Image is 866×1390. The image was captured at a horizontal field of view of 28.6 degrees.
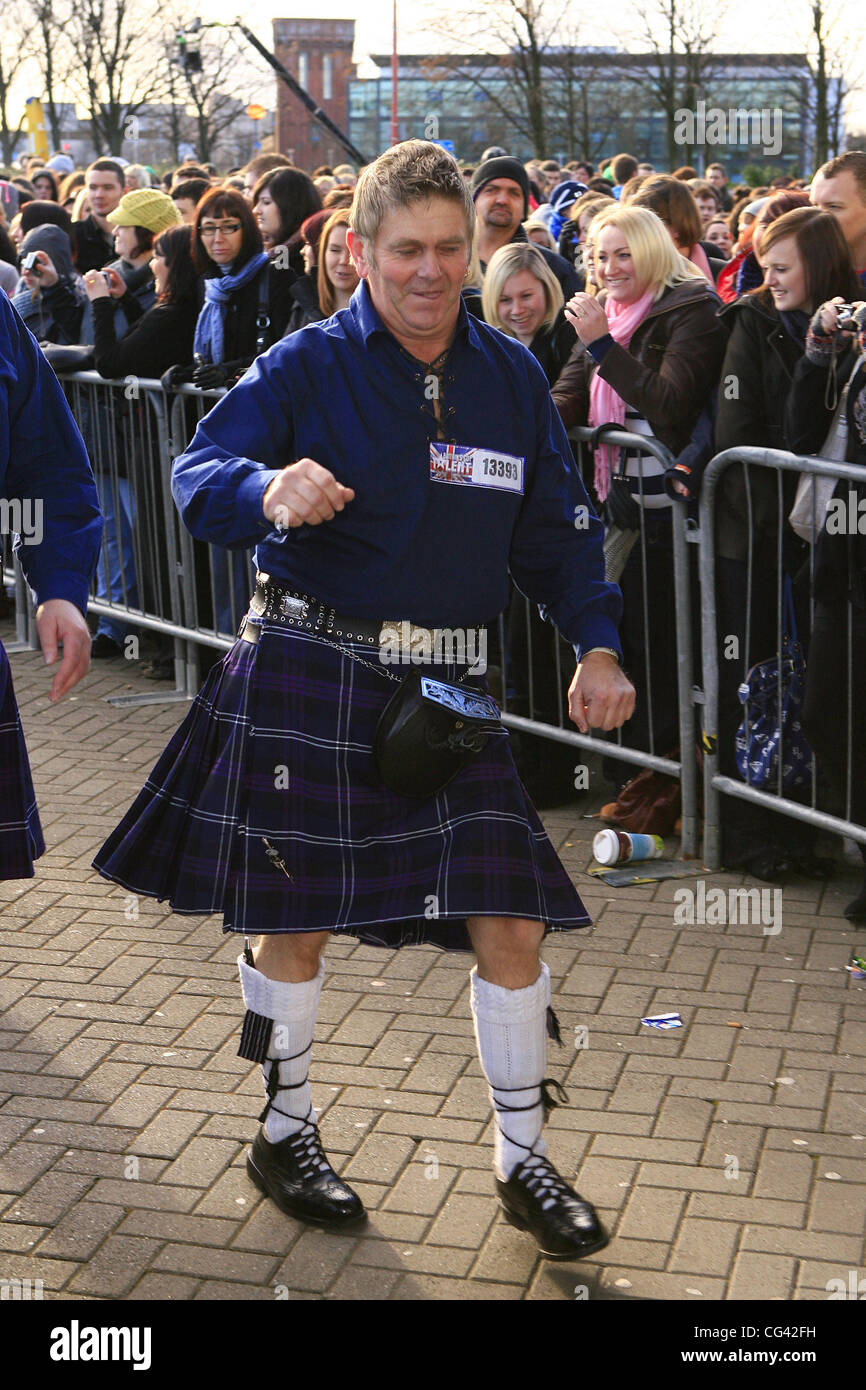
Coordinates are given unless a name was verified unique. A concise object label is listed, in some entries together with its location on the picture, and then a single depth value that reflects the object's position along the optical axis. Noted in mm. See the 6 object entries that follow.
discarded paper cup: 5492
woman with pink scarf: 5547
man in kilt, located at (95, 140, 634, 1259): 3129
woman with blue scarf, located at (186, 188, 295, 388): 7379
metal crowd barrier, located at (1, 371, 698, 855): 7438
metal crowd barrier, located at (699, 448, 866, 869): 4941
